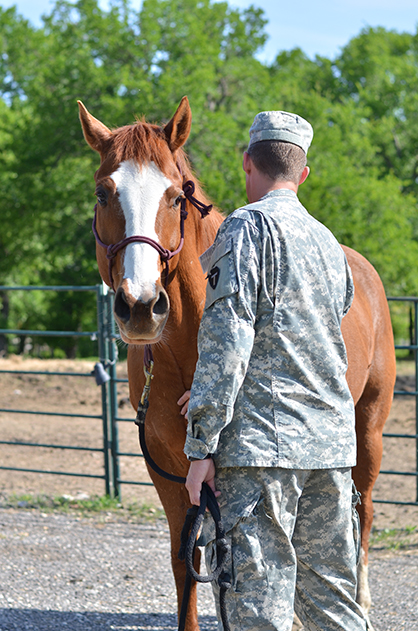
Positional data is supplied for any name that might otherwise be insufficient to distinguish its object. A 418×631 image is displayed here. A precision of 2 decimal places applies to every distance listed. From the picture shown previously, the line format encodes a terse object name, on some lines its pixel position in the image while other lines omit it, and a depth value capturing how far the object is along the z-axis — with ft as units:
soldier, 22.26
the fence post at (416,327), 36.57
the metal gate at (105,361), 40.79
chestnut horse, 23.26
